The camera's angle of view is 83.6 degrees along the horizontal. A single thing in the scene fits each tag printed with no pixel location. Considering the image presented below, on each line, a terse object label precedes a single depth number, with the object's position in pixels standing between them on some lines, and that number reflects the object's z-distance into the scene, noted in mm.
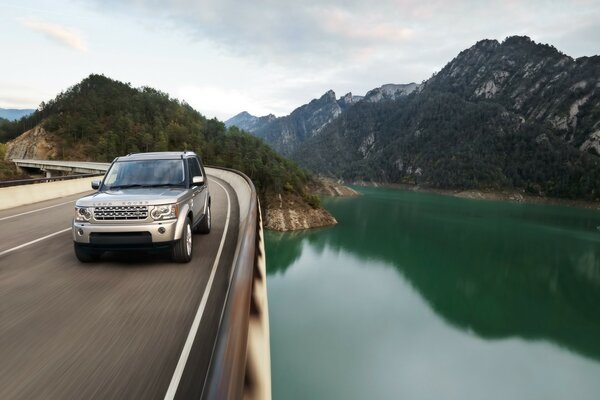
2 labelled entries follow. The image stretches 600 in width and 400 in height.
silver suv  5195
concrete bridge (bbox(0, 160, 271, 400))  2123
